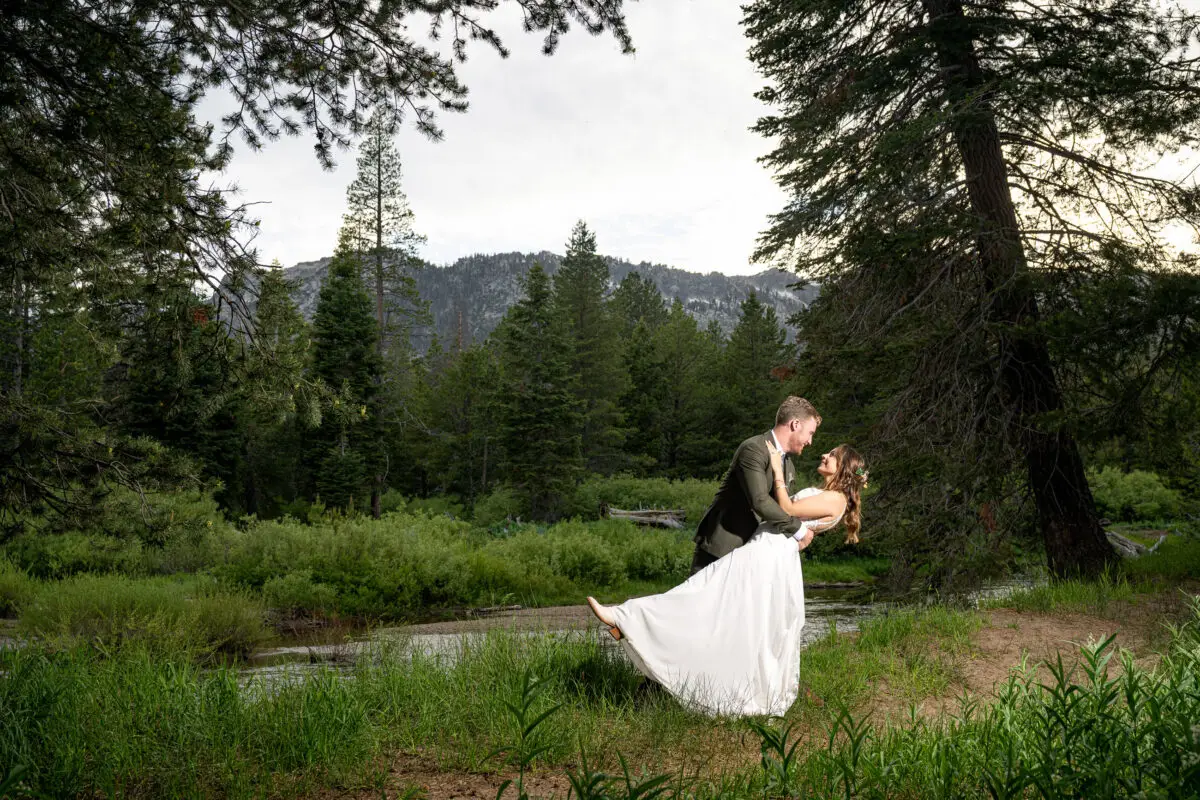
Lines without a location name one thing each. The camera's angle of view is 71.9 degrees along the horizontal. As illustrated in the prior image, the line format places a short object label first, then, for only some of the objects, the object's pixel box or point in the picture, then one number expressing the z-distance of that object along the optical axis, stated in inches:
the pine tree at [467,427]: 1638.8
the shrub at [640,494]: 1144.8
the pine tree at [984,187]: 352.2
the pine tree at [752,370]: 1665.8
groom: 189.5
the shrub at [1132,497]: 1050.7
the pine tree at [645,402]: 1811.0
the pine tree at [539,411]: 1286.9
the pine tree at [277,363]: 230.5
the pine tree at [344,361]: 1285.6
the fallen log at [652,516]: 1014.4
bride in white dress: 182.2
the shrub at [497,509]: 1282.0
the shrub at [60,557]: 647.8
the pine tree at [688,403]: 1705.2
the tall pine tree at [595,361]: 1627.7
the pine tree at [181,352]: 223.9
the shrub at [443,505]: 1494.3
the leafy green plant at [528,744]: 152.6
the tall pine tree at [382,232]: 1533.0
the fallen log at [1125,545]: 663.8
